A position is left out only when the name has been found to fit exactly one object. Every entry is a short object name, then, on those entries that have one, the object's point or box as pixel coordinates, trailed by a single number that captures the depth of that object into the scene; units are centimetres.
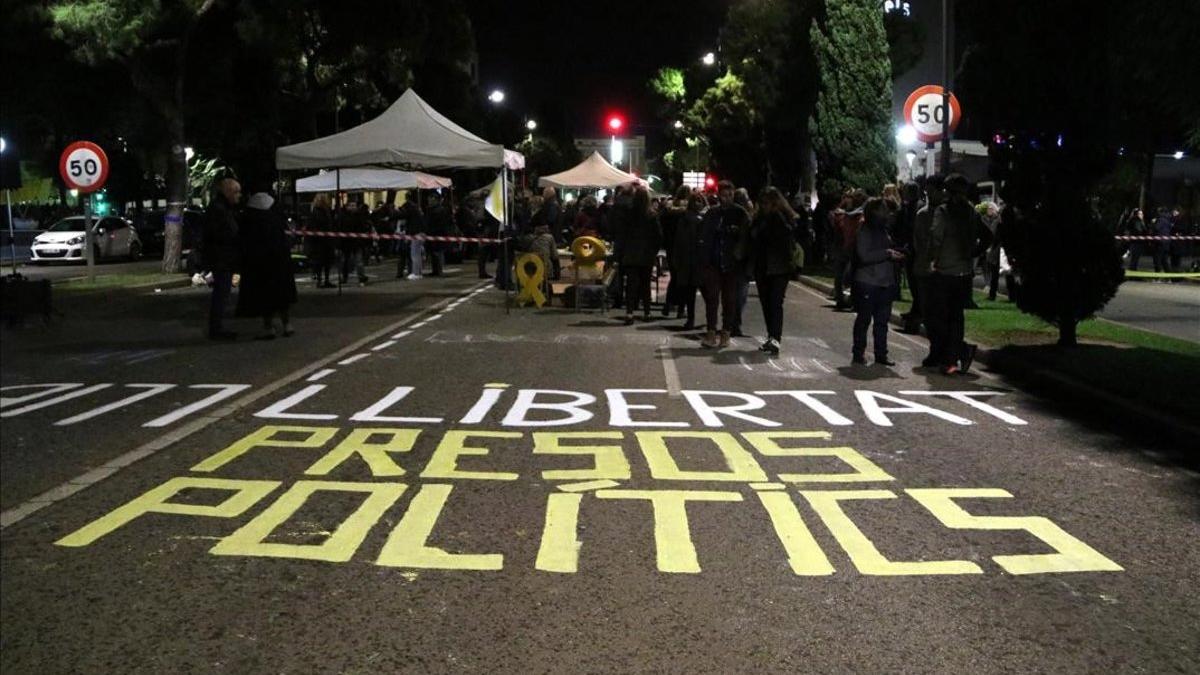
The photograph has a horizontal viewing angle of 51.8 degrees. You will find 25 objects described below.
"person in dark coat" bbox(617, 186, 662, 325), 1683
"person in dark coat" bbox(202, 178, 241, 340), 1413
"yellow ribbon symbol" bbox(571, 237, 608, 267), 1925
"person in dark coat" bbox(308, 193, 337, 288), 2462
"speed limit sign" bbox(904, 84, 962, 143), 1716
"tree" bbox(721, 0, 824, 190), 3906
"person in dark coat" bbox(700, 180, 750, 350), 1374
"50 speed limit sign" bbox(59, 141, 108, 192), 2231
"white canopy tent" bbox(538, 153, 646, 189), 3266
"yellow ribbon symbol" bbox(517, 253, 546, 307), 1995
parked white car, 3606
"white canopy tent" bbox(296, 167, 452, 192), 3519
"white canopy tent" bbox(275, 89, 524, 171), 2098
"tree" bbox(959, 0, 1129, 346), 1282
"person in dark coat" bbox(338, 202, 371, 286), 2541
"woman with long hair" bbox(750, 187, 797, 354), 1350
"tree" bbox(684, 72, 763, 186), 5959
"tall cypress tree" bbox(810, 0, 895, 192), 3122
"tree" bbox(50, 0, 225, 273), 2550
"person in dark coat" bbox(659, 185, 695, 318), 1695
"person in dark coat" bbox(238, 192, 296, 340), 1412
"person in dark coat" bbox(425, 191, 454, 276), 2953
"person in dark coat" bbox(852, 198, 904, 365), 1251
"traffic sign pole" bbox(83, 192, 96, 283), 2310
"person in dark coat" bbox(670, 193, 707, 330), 1508
